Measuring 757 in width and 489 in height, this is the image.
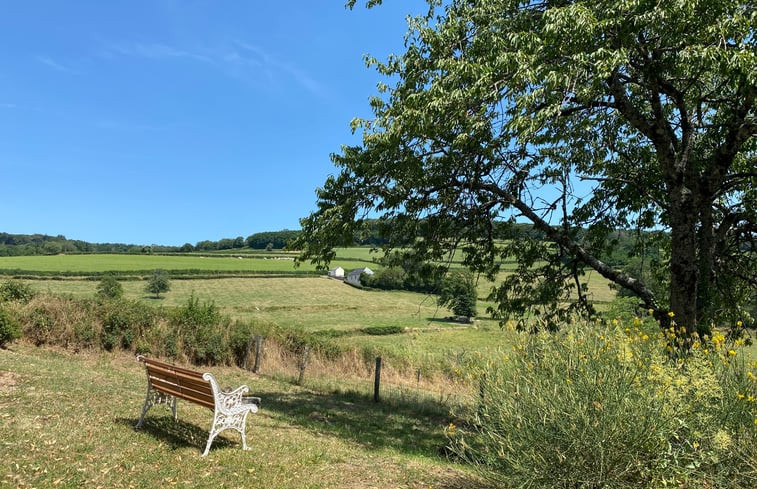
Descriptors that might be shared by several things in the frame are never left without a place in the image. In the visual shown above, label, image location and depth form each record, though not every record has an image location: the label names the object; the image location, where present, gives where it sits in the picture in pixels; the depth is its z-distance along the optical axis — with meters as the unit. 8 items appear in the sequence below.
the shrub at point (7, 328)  13.09
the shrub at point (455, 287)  10.14
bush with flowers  3.77
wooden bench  5.97
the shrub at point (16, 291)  15.20
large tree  6.15
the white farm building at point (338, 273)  83.68
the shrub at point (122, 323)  15.27
